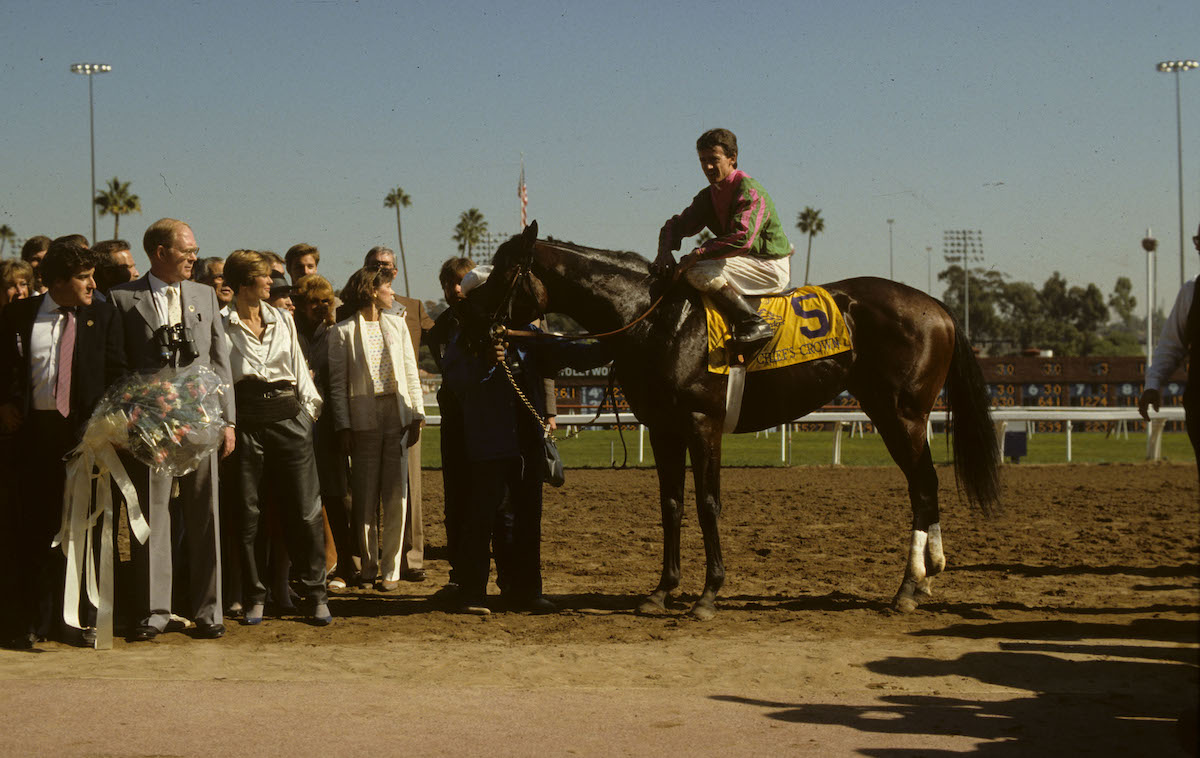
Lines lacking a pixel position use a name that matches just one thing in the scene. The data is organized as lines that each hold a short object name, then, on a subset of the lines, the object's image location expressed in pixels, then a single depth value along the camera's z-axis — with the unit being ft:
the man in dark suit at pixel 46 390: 17.63
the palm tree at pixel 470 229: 234.99
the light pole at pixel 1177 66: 83.10
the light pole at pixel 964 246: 228.02
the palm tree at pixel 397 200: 225.33
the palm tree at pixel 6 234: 230.48
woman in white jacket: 22.88
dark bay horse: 20.42
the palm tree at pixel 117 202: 180.24
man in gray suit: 18.21
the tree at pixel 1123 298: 311.37
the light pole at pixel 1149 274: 73.10
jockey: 20.20
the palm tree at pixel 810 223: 250.98
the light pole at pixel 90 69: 111.49
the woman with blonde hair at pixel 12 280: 18.61
